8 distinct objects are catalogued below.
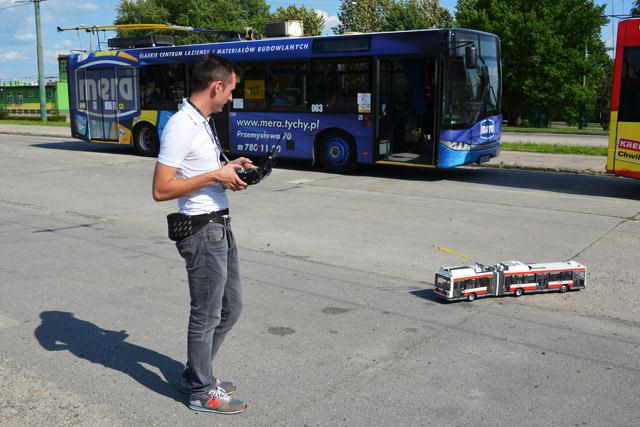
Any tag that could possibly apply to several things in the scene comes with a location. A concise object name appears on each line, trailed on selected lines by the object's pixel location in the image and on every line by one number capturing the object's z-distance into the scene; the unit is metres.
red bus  11.84
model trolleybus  5.90
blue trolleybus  13.91
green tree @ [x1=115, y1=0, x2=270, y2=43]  61.47
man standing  3.51
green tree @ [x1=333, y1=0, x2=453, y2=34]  66.19
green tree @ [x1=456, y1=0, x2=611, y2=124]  46.53
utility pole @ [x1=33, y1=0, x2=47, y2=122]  38.03
